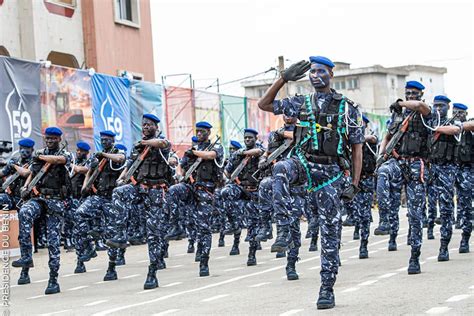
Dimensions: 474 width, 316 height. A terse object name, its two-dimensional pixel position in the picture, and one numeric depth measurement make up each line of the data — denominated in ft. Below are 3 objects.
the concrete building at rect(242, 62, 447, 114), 288.51
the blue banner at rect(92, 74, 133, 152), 82.79
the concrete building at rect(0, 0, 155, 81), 89.30
